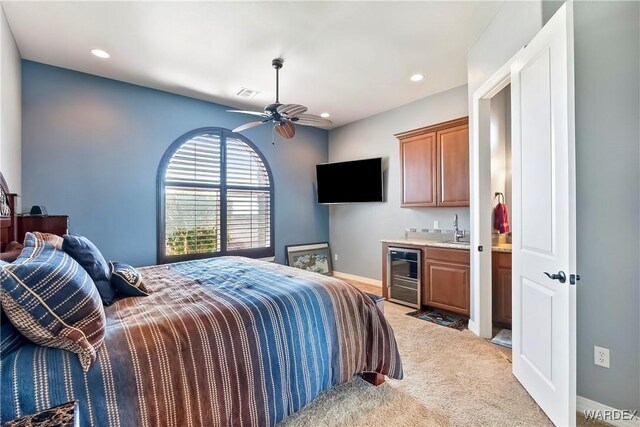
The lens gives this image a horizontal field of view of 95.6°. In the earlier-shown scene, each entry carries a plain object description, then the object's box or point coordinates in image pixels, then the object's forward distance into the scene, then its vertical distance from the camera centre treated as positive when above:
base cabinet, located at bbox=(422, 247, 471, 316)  3.37 -0.80
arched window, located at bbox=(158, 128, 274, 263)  4.09 +0.26
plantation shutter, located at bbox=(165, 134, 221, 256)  4.10 +0.26
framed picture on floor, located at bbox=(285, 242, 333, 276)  5.31 -0.80
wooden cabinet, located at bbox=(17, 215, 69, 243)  2.58 -0.07
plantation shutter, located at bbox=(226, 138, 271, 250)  4.68 +0.28
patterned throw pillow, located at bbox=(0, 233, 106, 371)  1.10 -0.37
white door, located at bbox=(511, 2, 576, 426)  1.57 -0.03
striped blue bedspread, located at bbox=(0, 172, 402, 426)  1.14 -0.68
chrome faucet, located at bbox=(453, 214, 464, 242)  3.84 -0.24
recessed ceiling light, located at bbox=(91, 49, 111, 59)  2.96 +1.69
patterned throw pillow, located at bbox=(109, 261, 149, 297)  1.93 -0.45
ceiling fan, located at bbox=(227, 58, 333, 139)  2.87 +1.04
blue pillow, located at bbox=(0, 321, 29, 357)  1.10 -0.48
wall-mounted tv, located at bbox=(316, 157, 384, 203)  4.91 +0.60
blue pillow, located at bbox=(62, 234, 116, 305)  1.75 -0.29
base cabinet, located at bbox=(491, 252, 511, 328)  3.04 -0.79
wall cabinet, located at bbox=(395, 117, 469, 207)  3.62 +0.67
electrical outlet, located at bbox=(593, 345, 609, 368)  1.77 -0.88
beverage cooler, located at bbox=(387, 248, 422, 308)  3.88 -0.86
